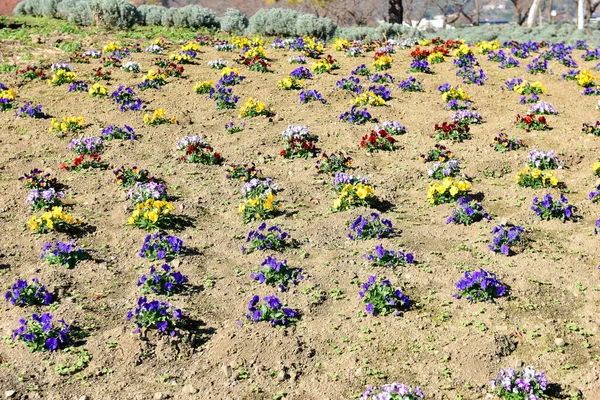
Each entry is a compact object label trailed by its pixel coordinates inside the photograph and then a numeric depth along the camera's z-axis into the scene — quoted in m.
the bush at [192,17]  20.70
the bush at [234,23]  20.69
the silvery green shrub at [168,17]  20.98
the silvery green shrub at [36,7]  23.17
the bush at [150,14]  21.00
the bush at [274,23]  20.19
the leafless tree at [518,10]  39.59
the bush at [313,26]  19.84
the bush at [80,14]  20.41
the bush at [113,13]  19.78
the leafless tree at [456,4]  40.81
